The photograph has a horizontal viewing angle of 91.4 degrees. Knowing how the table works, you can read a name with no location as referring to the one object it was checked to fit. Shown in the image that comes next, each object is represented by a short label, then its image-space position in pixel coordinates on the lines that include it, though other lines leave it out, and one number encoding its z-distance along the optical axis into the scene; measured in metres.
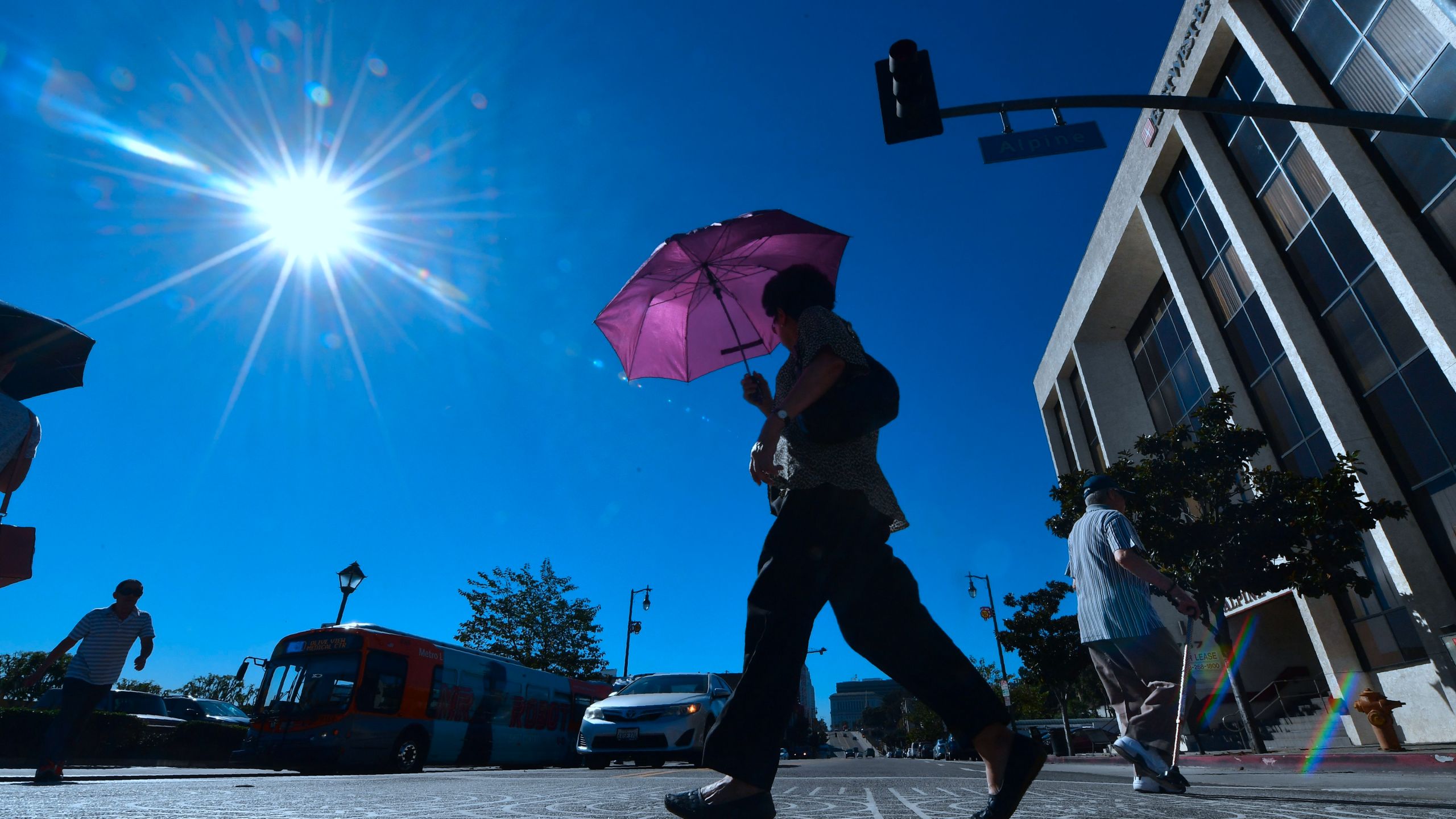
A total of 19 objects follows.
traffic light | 6.79
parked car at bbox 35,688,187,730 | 16.22
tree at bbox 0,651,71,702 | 5.93
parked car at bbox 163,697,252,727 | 17.47
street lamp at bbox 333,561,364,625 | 15.02
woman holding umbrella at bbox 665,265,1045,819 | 1.87
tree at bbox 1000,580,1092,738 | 23.42
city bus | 11.77
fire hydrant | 10.96
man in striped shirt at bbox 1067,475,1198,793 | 4.02
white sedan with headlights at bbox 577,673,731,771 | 10.26
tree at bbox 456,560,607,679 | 34.78
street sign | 6.64
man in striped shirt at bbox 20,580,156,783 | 5.53
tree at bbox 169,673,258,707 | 78.50
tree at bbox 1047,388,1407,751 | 12.36
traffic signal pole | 6.61
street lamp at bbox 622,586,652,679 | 38.00
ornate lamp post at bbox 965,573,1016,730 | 38.94
